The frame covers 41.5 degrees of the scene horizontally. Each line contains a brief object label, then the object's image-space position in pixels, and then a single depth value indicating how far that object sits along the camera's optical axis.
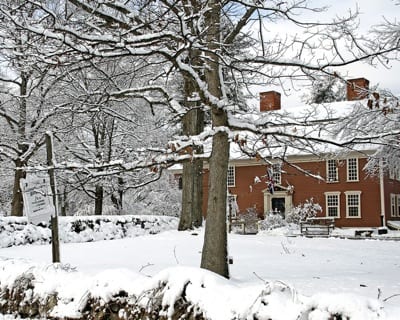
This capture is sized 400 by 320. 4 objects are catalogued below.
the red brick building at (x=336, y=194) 33.88
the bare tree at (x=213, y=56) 6.85
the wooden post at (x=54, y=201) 8.23
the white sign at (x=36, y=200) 8.16
